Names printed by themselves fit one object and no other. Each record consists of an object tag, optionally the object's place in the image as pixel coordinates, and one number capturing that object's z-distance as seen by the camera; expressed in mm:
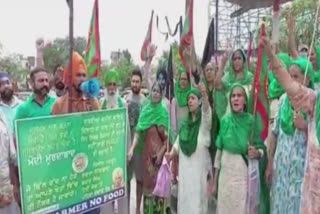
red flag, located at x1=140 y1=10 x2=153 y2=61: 5738
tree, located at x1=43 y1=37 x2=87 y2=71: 28398
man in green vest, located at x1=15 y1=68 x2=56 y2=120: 3840
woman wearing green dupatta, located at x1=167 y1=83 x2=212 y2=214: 4105
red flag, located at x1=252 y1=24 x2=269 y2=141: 3805
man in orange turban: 3594
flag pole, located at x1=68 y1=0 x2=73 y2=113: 3256
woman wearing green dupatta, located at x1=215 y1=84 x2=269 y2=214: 3805
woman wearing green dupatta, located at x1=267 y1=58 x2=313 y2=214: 3295
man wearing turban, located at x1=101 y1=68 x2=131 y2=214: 4633
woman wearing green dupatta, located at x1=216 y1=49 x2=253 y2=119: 4709
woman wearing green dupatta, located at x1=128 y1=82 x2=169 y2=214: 4703
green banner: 2730
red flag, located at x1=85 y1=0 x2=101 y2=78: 3762
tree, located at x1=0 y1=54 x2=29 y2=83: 39019
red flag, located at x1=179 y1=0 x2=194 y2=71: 4508
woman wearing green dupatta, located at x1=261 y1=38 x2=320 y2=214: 2410
